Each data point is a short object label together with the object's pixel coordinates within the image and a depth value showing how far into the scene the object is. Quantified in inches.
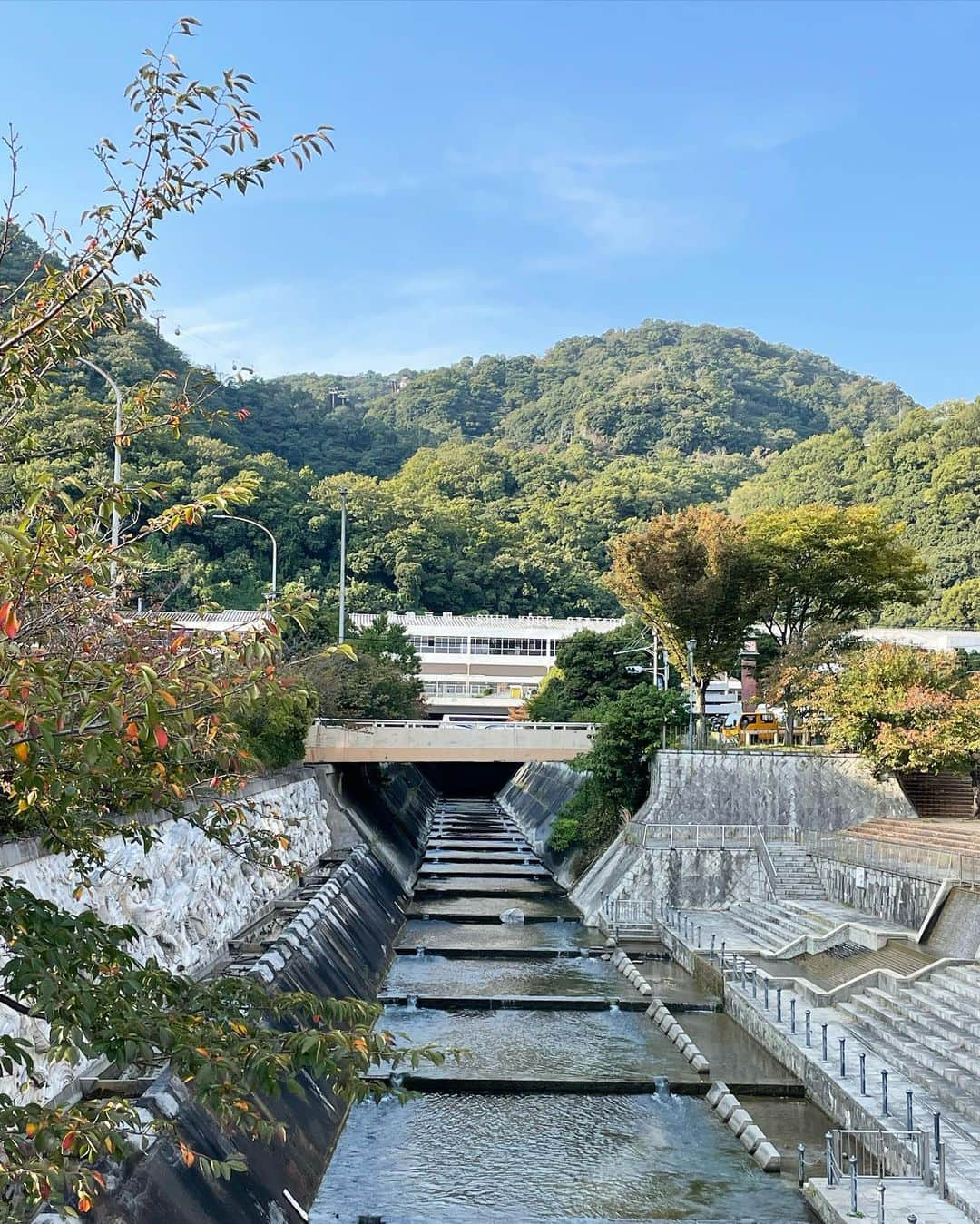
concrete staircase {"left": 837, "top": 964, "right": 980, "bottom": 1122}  754.8
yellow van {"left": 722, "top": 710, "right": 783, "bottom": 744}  2248.6
